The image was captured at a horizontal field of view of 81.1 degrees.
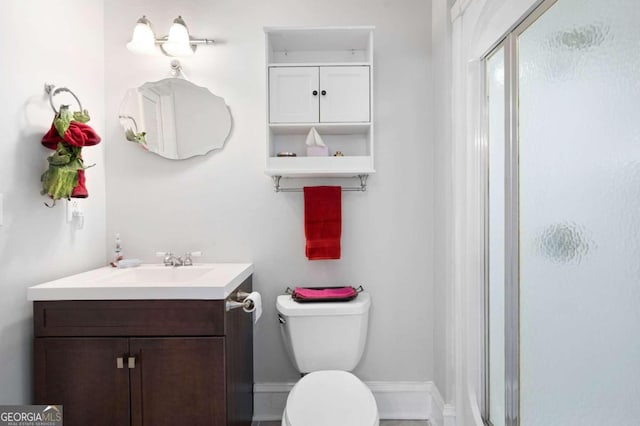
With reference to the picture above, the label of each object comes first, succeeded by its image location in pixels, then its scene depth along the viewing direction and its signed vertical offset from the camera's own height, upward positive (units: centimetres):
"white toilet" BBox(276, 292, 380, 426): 175 -59
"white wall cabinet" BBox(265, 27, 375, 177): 181 +55
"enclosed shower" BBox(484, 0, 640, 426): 88 -2
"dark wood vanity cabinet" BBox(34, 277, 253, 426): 137 -54
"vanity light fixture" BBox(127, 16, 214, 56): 186 +88
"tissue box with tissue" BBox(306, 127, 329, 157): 185 +33
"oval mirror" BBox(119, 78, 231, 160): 198 +50
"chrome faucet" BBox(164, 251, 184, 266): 192 -24
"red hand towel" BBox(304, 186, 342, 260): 191 -6
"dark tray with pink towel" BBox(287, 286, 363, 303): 180 -41
